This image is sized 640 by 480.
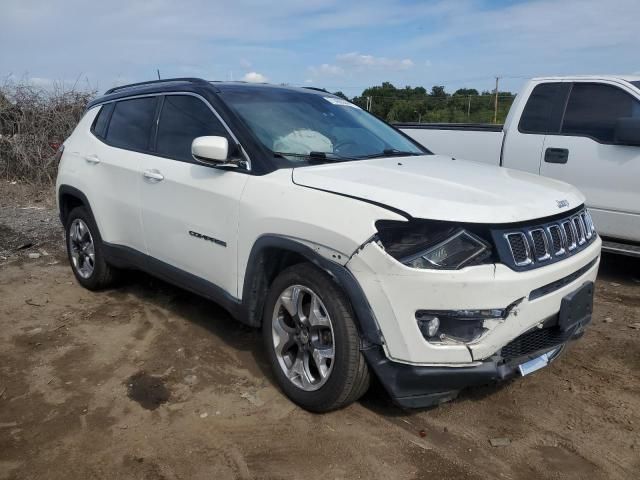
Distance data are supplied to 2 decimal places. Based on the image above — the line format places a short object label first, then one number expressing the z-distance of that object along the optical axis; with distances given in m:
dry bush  11.80
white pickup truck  5.14
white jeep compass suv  2.63
